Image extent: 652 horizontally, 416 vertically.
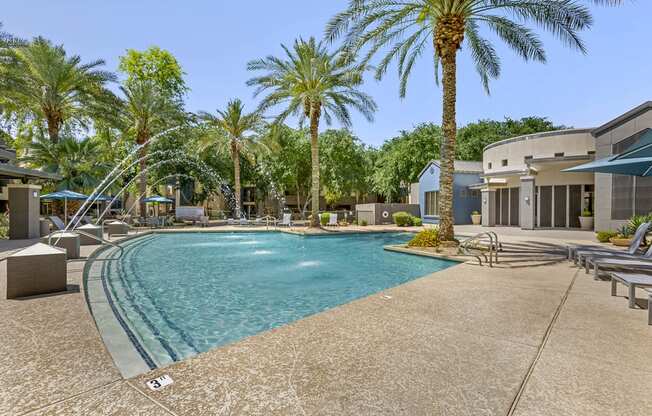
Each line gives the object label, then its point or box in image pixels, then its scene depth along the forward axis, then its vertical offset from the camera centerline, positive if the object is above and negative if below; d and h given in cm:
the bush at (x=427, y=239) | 1297 -124
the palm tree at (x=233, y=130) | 2989 +691
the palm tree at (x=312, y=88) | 2172 +794
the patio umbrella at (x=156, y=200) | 2623 +40
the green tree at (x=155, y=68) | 3441 +1434
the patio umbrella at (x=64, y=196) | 1977 +47
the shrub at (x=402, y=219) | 2633 -90
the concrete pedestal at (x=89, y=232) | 1252 -116
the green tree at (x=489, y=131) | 4472 +1084
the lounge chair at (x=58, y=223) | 1364 -79
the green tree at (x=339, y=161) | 3706 +518
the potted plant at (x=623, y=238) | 1250 -107
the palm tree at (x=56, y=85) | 1967 +753
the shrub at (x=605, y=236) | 1391 -108
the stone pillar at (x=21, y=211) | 1500 -35
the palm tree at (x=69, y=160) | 2253 +302
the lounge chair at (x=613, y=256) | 762 -109
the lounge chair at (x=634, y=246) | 852 -93
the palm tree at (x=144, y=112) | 2617 +734
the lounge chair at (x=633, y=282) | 500 -109
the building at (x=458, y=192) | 2788 +137
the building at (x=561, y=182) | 1578 +162
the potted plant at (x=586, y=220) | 1983 -61
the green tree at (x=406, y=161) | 3988 +560
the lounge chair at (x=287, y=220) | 2655 -109
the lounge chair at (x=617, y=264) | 653 -109
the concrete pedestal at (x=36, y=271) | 543 -114
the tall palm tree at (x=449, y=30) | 1221 +728
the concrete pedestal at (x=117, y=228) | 1692 -121
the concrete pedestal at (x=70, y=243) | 931 -111
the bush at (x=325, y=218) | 2702 -91
